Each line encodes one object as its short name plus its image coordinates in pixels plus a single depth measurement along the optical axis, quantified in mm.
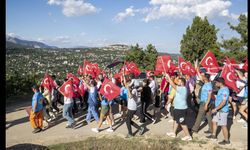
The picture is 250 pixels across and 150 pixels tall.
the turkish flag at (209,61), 6898
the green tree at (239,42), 17090
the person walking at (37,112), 6052
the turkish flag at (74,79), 7681
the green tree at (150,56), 24247
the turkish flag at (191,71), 7069
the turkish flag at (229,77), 5573
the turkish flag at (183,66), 7166
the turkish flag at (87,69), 8638
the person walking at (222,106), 5016
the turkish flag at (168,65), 7489
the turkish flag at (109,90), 6037
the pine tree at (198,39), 22389
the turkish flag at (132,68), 9133
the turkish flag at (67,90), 6374
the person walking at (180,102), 5221
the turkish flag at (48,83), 7124
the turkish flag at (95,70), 8672
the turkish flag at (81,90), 7606
